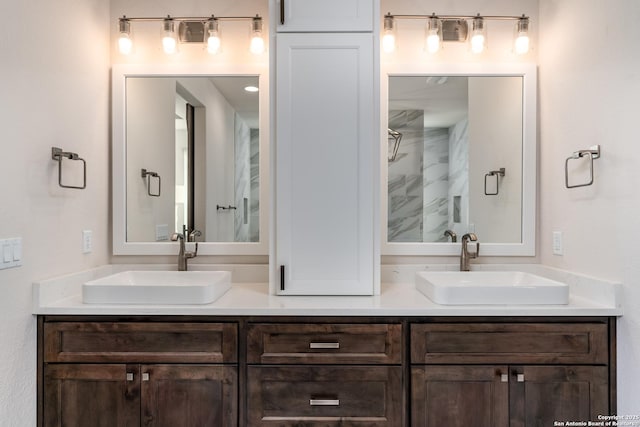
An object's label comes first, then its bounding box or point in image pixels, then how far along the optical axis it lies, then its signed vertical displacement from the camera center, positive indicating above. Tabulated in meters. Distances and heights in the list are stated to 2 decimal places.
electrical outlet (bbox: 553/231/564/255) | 1.88 -0.15
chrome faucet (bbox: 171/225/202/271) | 2.03 -0.23
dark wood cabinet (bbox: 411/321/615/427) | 1.50 -0.67
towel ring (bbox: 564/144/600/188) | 1.59 +0.25
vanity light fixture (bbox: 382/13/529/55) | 2.01 +0.98
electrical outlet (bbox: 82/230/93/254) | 1.87 -0.15
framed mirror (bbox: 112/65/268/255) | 2.09 +0.29
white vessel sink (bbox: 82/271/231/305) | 1.56 -0.34
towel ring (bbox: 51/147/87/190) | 1.62 +0.24
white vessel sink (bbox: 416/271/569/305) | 1.54 -0.34
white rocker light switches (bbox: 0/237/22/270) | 1.36 -0.16
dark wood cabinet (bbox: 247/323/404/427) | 1.51 -0.68
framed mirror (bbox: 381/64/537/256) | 2.07 +0.29
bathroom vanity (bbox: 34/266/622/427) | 1.50 -0.61
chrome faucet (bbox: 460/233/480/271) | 2.01 -0.22
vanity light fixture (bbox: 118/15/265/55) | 2.02 +0.97
